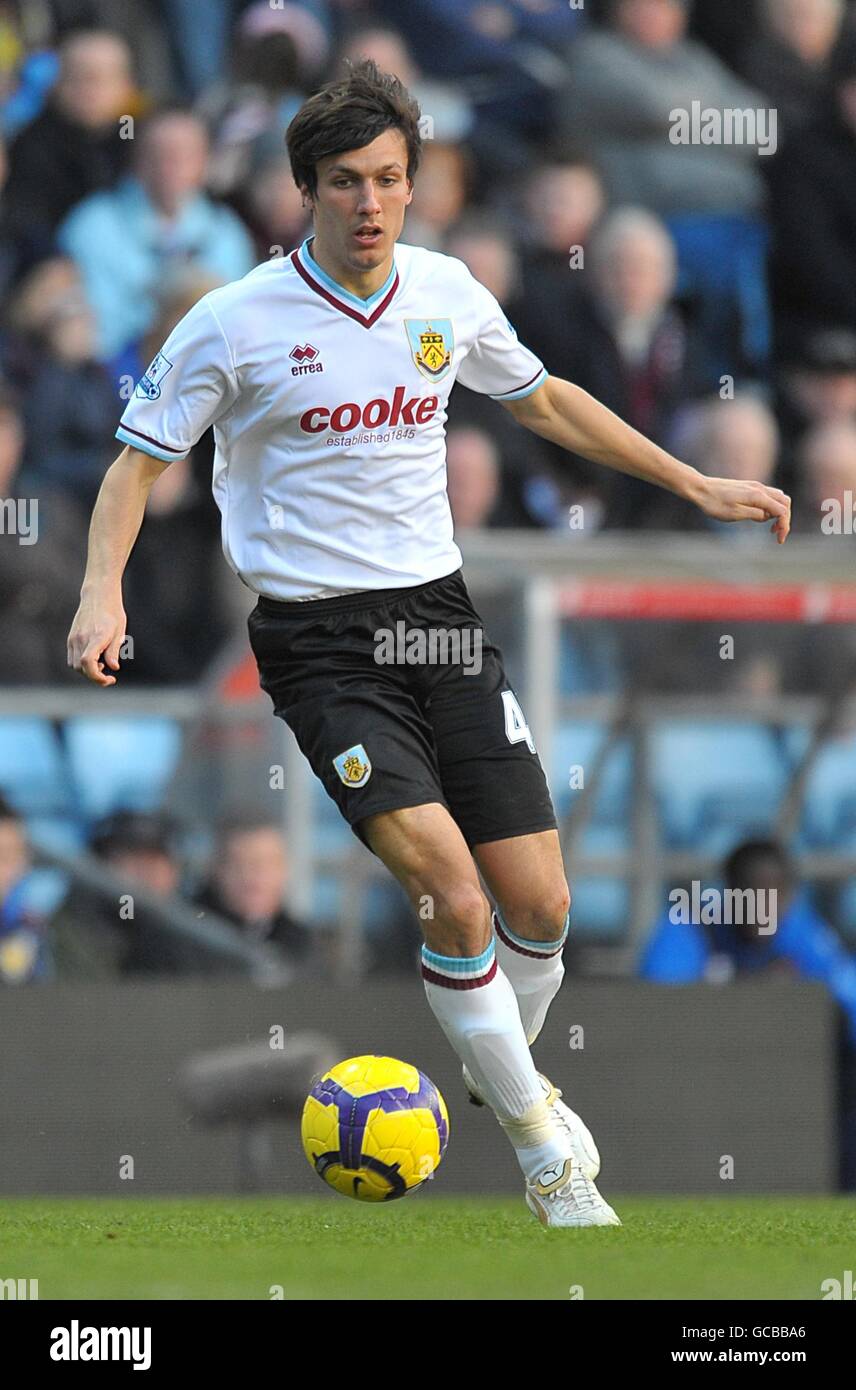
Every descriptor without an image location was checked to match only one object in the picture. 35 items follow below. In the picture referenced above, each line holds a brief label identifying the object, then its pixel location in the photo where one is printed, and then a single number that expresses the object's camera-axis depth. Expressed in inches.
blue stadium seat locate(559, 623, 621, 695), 378.6
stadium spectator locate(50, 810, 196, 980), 358.9
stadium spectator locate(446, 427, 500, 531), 412.5
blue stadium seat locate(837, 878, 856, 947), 384.8
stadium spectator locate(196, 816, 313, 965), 367.9
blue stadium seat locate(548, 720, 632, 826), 375.9
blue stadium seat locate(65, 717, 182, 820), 382.9
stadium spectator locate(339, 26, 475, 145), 450.0
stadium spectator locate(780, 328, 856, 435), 446.6
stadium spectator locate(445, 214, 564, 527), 422.9
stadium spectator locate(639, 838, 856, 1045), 365.1
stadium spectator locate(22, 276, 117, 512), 414.6
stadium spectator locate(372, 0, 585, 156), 458.3
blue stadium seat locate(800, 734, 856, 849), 384.5
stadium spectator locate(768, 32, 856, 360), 456.4
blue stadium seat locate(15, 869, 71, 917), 359.9
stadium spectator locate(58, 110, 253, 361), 430.9
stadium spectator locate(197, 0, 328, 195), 439.5
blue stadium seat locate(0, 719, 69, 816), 384.2
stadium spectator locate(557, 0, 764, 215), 457.1
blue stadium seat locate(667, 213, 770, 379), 454.3
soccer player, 219.5
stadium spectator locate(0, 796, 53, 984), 355.6
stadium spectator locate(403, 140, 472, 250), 440.8
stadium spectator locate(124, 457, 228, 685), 408.8
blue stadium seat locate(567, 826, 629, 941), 375.6
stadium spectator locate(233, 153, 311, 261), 437.1
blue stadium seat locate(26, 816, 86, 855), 382.6
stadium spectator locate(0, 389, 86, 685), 396.5
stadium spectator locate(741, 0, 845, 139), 470.9
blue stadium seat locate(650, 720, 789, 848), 380.2
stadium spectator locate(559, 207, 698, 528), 436.1
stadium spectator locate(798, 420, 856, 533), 427.8
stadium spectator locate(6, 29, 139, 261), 436.5
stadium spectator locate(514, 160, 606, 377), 439.5
